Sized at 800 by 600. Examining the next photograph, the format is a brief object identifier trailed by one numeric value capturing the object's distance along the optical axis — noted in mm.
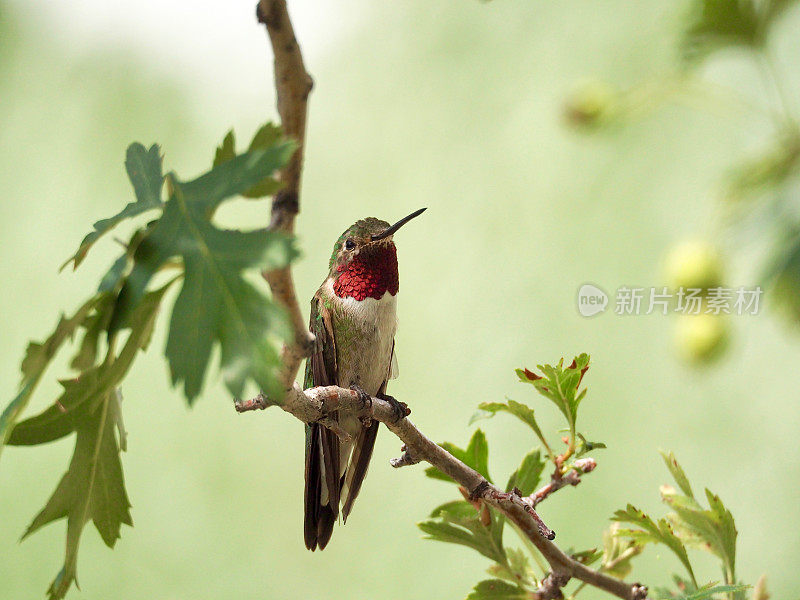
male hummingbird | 2547
